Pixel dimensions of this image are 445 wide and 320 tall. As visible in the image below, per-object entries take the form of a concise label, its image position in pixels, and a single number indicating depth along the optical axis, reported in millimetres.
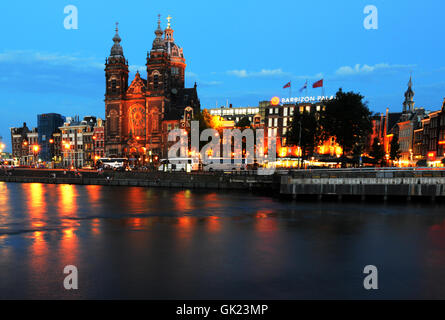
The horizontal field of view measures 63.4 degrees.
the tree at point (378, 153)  97938
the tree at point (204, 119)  95312
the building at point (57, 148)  152500
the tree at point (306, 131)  84562
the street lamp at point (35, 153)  151375
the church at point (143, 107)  122062
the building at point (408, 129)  102538
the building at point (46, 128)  172875
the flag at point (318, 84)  77500
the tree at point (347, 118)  76125
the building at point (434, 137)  80875
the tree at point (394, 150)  99562
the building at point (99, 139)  137500
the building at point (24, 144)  169475
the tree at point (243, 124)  107600
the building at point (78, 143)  142750
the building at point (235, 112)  166500
